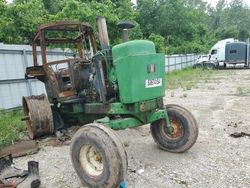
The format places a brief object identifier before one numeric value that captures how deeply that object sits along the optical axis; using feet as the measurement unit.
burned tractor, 8.03
